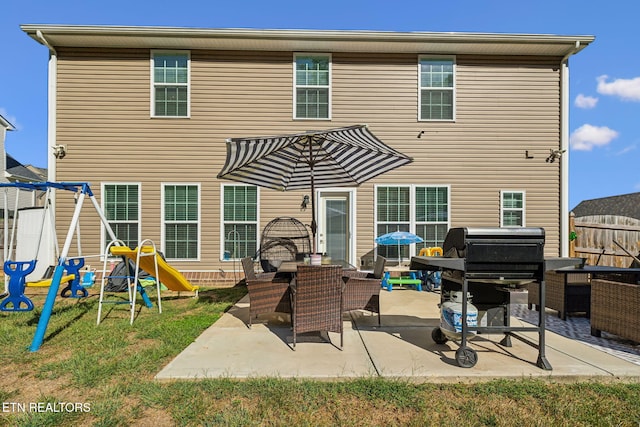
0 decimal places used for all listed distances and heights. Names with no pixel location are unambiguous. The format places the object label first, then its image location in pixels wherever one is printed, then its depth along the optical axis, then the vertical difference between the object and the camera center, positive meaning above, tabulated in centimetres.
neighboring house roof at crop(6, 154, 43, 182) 1587 +194
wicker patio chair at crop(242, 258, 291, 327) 391 -101
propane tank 311 -98
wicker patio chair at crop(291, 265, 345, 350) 337 -90
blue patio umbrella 681 -56
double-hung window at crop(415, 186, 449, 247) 776 -4
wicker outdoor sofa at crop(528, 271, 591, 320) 477 -119
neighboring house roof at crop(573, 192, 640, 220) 1619 +33
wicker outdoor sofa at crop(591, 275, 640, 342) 349 -106
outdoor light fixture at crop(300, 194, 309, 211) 755 +19
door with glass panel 770 -26
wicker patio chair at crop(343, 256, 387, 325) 401 -99
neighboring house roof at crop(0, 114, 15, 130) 1603 +411
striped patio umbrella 425 +77
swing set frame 348 -91
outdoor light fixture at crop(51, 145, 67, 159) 737 +128
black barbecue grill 290 -43
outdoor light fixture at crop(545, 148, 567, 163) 770 +131
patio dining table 411 -76
